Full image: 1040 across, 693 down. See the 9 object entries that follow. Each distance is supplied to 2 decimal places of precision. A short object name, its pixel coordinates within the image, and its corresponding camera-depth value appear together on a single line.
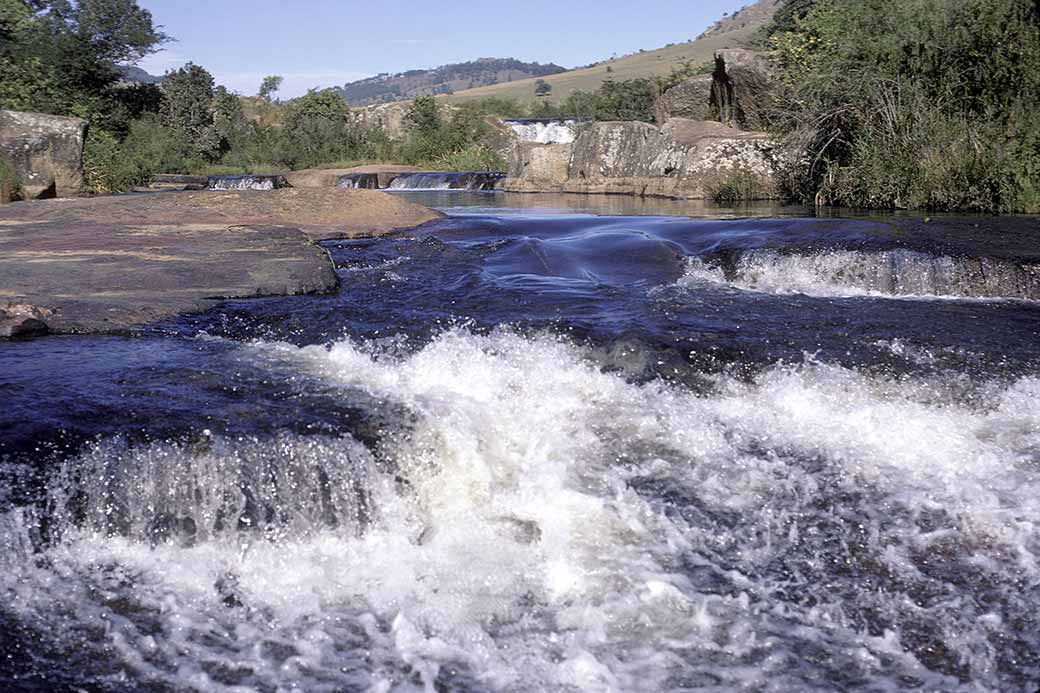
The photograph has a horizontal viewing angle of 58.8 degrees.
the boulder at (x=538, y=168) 17.03
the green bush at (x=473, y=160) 22.53
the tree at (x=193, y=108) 27.56
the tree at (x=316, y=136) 26.72
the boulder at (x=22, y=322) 4.37
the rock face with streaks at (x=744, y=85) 16.61
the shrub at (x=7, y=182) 10.68
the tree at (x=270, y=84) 45.58
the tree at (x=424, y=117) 26.83
